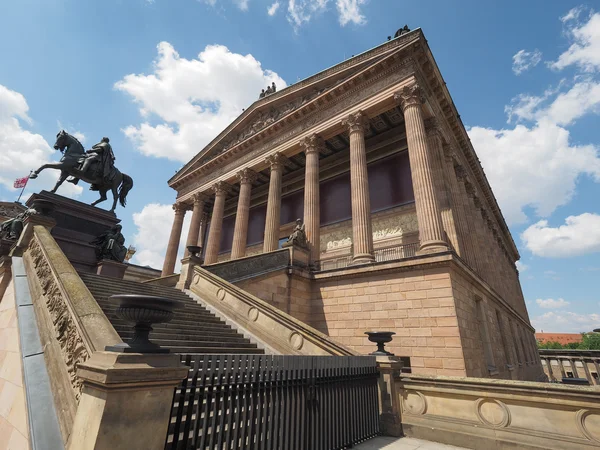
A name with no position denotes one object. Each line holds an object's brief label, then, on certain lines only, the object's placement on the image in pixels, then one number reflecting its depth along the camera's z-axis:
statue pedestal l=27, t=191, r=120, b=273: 10.73
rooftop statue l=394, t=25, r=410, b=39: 17.91
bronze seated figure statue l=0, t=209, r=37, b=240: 9.93
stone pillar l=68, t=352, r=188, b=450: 2.47
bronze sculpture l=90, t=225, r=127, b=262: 11.16
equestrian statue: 11.55
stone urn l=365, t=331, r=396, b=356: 6.22
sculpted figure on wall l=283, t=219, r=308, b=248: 14.97
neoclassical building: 11.62
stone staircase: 6.11
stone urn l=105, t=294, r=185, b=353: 2.79
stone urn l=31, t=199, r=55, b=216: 9.20
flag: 32.12
